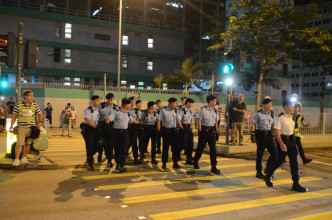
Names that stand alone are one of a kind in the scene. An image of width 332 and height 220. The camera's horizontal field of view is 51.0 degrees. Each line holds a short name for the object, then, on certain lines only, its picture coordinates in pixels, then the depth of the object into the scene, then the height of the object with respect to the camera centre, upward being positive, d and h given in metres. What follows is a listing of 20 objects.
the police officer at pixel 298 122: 9.67 -0.19
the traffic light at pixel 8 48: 9.22 +1.59
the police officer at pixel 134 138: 9.91 -0.76
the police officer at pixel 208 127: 8.93 -0.36
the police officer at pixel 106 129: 9.38 -0.52
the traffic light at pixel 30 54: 9.18 +1.45
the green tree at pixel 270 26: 19.80 +5.26
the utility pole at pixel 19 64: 9.34 +1.18
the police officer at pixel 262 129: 8.38 -0.37
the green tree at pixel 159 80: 35.59 +3.26
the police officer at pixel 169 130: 9.28 -0.48
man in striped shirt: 8.55 -0.26
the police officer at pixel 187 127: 10.19 -0.43
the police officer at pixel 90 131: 8.86 -0.54
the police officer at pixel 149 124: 10.73 -0.39
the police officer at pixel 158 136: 10.51 -0.77
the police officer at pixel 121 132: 8.70 -0.53
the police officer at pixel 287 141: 7.06 -0.53
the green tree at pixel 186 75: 34.44 +3.79
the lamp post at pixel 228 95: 12.01 +0.66
